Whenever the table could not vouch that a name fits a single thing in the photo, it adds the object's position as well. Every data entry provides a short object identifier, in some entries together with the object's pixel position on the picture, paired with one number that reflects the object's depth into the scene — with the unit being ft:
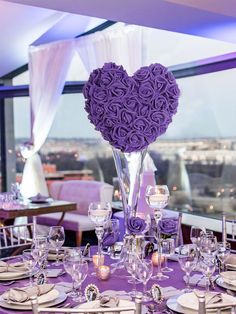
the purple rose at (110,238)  8.76
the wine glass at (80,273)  6.93
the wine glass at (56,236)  8.55
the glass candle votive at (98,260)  8.21
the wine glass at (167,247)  8.12
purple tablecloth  7.50
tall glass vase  8.69
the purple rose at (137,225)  8.14
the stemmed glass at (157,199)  8.57
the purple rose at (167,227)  8.36
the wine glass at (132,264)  6.74
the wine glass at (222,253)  7.86
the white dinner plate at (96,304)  6.23
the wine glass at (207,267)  6.78
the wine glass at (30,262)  7.50
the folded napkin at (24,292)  6.60
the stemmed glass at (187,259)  7.18
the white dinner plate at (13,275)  7.87
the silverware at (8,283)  7.68
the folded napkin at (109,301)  6.20
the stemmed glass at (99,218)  8.58
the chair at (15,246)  10.78
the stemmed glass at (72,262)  6.94
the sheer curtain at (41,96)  22.43
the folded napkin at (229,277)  7.30
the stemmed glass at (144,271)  6.70
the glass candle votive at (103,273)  7.84
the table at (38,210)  17.47
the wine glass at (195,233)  8.44
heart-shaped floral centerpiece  8.48
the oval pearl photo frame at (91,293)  6.75
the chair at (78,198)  20.43
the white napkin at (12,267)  8.14
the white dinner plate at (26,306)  6.47
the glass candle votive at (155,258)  8.46
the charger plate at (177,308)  6.26
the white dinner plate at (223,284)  7.22
